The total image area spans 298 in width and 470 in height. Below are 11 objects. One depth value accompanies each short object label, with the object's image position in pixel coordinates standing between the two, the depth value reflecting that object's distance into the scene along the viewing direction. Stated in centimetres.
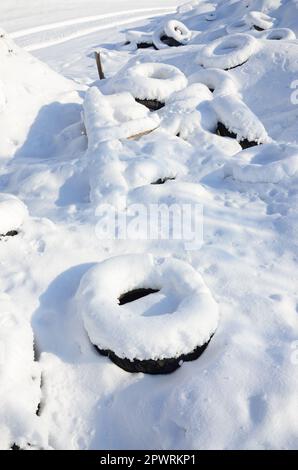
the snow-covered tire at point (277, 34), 1045
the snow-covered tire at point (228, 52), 882
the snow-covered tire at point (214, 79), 771
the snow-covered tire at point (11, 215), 411
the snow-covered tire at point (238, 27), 1379
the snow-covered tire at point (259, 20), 1329
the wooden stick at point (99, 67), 1014
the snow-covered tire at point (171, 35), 1512
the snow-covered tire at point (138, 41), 1652
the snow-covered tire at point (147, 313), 283
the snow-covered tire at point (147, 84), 707
